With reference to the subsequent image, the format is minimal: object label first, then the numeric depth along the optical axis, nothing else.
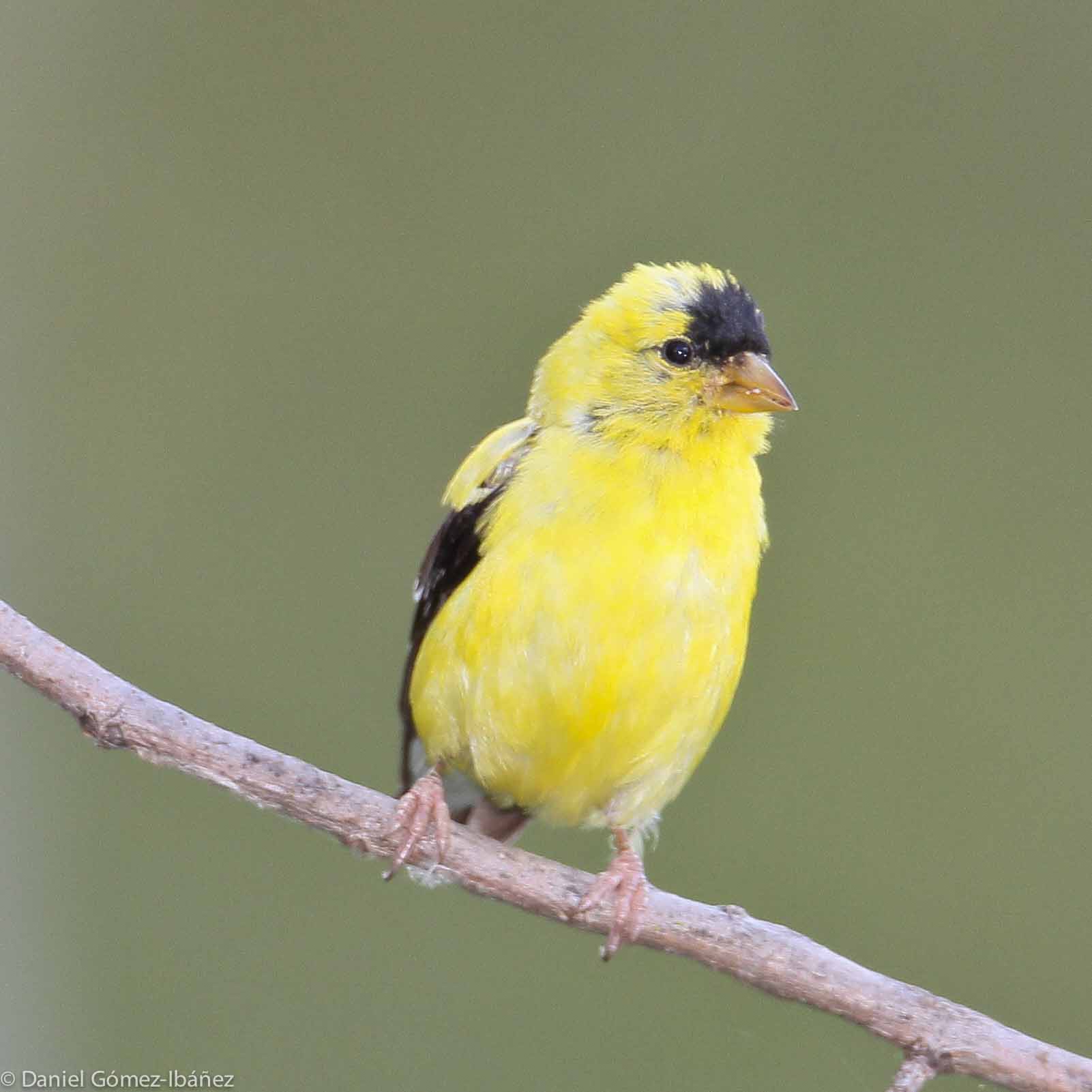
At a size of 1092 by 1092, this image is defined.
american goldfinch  5.05
